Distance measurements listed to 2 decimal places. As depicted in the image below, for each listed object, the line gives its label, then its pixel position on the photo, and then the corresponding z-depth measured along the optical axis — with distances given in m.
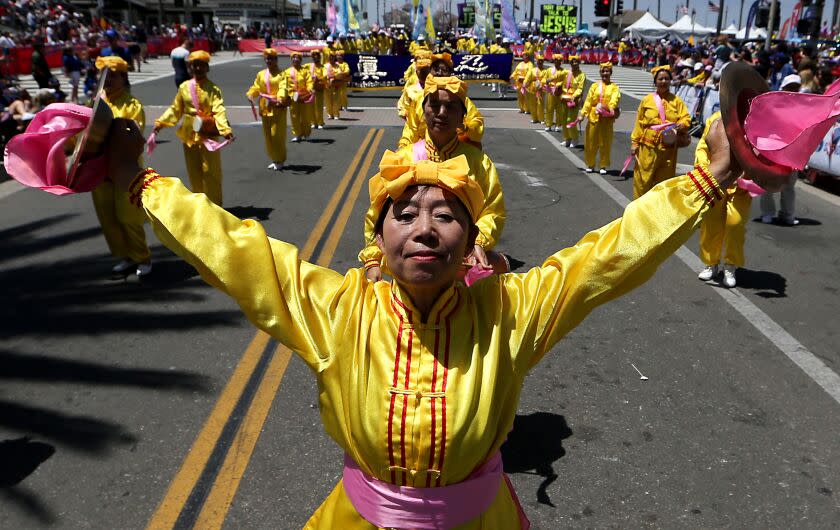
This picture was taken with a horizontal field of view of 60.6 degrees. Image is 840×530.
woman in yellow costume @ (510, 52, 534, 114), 21.10
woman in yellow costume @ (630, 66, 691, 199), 9.05
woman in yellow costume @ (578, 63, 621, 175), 12.57
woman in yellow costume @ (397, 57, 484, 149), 6.37
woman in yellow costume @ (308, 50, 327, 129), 18.39
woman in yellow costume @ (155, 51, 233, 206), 9.09
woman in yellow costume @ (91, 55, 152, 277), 7.33
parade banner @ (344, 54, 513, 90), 26.89
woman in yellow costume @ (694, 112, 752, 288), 7.21
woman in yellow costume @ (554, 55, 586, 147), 16.23
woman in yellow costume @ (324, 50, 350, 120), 19.88
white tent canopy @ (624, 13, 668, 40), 52.27
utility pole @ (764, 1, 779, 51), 24.18
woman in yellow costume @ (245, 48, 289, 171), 13.14
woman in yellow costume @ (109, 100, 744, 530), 2.04
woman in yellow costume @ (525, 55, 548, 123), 19.39
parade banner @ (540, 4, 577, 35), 49.66
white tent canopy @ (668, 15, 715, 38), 50.59
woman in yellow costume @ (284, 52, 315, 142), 15.44
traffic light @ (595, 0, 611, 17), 36.09
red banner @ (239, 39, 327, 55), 55.03
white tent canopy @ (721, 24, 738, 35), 54.11
